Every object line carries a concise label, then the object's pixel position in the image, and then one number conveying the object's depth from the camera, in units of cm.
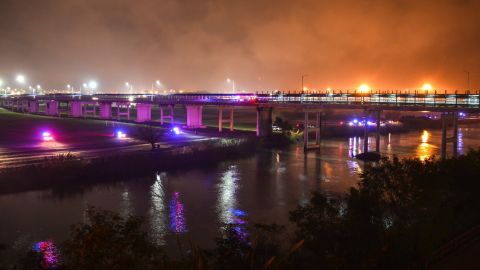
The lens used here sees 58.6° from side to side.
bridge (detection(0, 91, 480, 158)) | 4281
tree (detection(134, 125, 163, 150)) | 4732
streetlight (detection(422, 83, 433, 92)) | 5729
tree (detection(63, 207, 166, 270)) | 1073
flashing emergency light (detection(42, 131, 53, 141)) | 5622
